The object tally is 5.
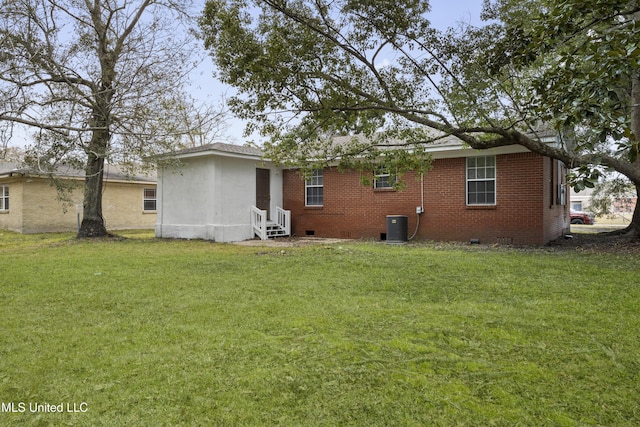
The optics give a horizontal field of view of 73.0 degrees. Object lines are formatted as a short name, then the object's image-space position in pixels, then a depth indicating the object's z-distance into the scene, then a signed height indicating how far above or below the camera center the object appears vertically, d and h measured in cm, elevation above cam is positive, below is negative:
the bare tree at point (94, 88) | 975 +325
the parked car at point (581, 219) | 3075 -5
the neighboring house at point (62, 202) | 1911 +62
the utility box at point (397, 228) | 1346 -34
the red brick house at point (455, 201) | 1220 +53
